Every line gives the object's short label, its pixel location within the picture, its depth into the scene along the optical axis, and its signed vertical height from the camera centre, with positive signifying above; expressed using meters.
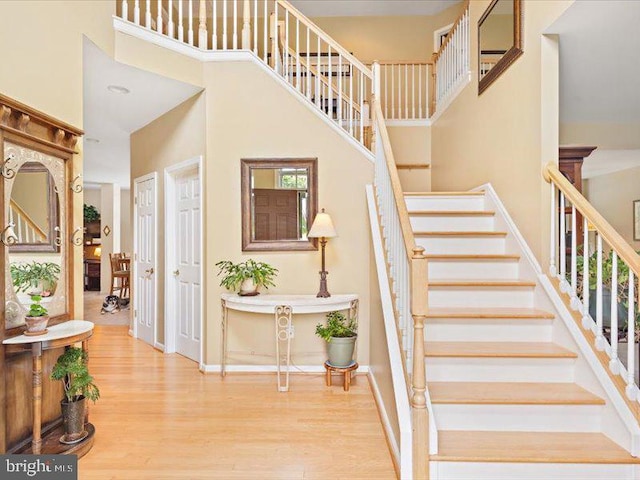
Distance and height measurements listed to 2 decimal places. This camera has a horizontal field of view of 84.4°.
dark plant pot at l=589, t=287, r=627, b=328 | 2.22 -0.47
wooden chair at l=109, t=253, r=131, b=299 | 6.56 -0.66
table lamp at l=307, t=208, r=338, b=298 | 3.16 +0.03
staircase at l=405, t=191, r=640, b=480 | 1.66 -0.84
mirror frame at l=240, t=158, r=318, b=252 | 3.45 +0.40
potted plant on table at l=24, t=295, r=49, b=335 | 1.98 -0.46
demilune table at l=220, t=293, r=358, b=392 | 3.03 -0.62
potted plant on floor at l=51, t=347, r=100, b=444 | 2.09 -0.95
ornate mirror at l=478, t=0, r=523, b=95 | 2.75 +1.68
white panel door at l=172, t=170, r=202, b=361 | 3.71 -0.32
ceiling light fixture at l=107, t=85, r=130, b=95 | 3.39 +1.44
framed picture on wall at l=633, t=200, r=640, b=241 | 5.15 +0.21
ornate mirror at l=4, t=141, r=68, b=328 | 2.01 +0.03
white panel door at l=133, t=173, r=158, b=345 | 4.27 -0.27
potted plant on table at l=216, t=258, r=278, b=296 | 3.22 -0.38
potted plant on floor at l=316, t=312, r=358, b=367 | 3.04 -0.92
